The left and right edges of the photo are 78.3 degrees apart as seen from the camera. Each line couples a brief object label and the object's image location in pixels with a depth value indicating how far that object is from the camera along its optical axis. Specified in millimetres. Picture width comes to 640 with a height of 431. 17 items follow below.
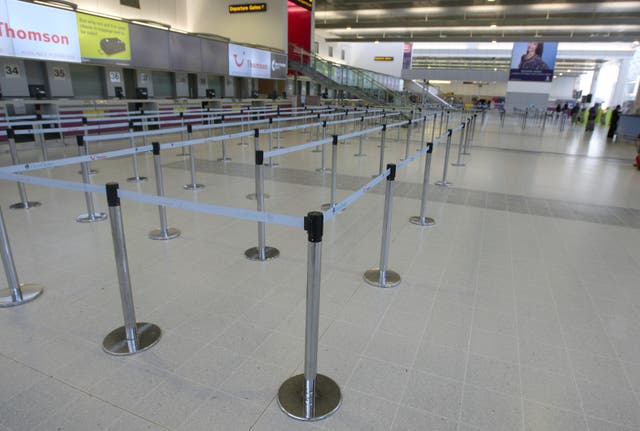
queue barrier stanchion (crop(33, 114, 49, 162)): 6248
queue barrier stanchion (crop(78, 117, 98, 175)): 5884
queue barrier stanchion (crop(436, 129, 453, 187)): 6347
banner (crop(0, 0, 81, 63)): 8156
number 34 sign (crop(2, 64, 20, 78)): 8672
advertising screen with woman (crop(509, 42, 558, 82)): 24166
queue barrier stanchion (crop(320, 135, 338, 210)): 4641
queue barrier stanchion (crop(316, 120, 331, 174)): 6524
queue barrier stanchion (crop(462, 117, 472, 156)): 9836
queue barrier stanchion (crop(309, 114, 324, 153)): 9648
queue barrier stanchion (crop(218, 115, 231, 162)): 8010
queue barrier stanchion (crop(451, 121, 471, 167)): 8338
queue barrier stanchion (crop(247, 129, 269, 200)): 4964
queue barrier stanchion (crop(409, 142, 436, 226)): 4320
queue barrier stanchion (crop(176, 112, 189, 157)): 8461
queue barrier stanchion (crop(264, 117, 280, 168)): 7607
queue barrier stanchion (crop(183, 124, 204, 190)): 5523
